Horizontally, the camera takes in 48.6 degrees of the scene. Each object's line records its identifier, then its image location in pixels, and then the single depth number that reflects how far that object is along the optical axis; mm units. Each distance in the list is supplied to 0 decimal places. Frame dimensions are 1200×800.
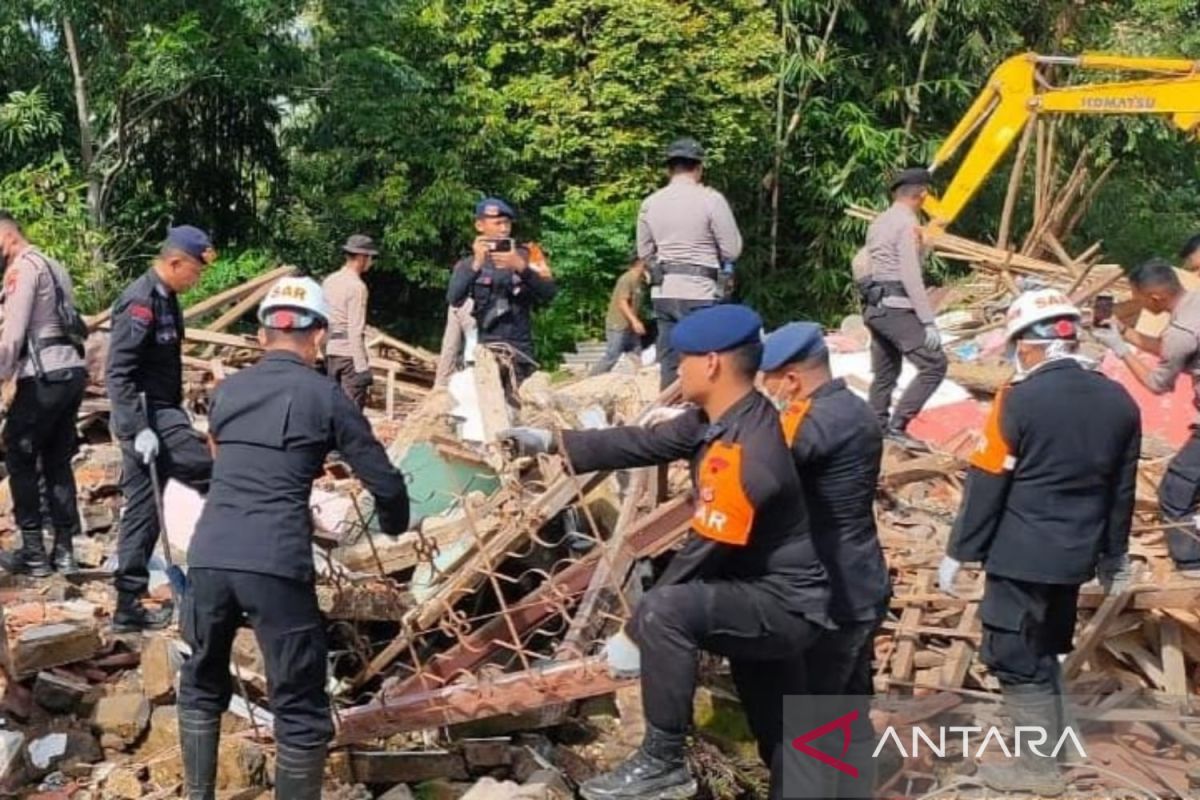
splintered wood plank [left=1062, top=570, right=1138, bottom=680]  5098
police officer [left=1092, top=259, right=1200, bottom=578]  5750
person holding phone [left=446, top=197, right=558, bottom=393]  7582
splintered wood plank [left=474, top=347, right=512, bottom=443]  6395
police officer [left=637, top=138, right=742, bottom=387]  7223
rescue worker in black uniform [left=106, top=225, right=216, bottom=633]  5293
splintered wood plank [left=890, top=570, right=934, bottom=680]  5320
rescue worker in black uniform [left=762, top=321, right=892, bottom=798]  3979
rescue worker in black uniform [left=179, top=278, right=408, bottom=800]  3908
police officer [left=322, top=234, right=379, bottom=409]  8531
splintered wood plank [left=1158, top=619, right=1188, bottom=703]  5105
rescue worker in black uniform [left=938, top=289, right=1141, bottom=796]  4145
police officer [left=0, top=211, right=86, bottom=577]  5922
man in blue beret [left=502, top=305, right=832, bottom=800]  3543
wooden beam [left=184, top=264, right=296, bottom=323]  10133
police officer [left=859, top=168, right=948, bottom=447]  7465
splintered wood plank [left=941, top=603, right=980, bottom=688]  5215
